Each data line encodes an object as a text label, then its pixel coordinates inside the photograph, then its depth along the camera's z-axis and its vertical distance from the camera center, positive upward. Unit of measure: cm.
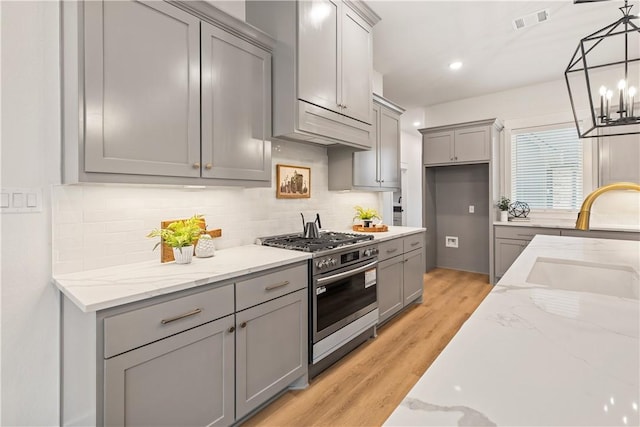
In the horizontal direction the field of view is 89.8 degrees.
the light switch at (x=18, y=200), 152 +7
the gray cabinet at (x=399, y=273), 306 -63
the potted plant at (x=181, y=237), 183 -13
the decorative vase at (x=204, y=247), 204 -21
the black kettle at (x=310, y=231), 270 -14
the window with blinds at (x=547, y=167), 452 +68
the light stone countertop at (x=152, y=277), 131 -31
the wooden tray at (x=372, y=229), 351 -17
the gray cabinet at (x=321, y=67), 231 +117
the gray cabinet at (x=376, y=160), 328 +59
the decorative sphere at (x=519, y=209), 484 +6
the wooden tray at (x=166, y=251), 196 -22
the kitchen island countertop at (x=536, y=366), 48 -29
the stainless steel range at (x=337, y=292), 223 -60
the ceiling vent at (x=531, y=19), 303 +189
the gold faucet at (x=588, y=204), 117 +3
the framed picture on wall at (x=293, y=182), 284 +30
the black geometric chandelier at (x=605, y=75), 368 +182
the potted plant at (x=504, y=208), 479 +8
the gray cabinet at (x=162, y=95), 146 +64
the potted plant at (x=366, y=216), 357 -2
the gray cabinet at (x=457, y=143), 472 +108
